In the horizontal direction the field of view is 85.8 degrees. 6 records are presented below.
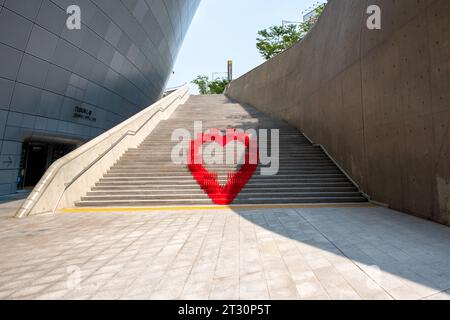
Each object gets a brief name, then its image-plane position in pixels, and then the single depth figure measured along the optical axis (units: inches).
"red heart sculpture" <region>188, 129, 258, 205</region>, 297.7
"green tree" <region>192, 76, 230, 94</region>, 1909.4
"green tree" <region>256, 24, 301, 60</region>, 1128.8
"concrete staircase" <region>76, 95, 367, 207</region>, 289.4
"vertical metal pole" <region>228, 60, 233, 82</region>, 1801.2
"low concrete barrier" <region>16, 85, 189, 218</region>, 258.5
